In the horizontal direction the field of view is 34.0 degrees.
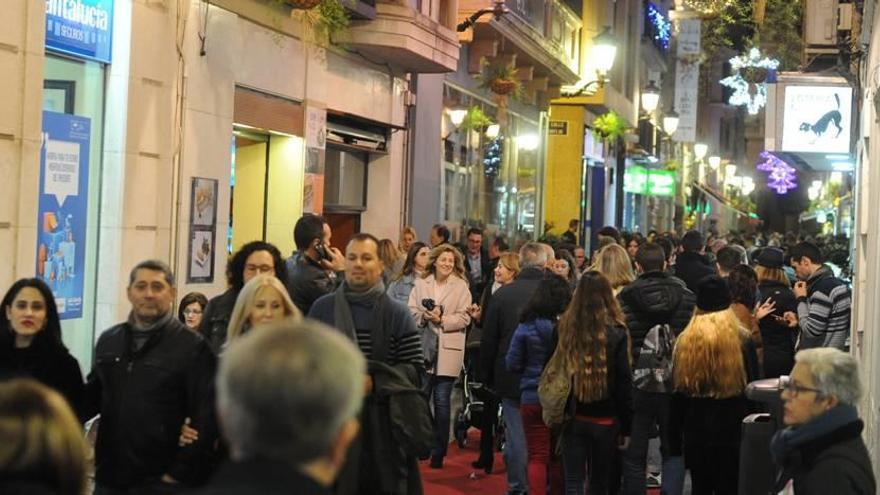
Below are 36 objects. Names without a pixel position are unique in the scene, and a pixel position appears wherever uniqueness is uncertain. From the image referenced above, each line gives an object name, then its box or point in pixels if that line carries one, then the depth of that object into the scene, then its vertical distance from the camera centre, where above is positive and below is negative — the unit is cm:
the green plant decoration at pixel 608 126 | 3619 +374
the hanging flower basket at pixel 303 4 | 1558 +280
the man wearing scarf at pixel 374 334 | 728 -37
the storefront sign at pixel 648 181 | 4575 +305
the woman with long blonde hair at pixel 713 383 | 991 -73
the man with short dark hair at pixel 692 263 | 1583 +16
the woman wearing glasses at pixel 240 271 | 790 -7
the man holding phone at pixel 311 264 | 983 -1
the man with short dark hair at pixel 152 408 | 636 -68
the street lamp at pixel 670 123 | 4066 +436
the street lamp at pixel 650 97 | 3500 +435
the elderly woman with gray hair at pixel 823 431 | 543 -58
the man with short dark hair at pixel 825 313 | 1283 -27
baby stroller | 1306 -126
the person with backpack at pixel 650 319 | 1055 -33
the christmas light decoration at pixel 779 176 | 3903 +310
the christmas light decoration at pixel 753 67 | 2277 +343
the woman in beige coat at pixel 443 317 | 1254 -43
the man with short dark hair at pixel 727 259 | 1460 +20
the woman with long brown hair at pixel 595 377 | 970 -70
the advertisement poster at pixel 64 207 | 1162 +37
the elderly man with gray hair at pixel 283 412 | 295 -31
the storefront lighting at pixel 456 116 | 2331 +247
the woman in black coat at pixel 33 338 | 693 -42
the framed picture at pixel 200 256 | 1434 +1
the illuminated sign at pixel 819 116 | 1644 +190
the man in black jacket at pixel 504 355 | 1123 -68
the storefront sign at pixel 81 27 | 1161 +189
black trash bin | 838 -99
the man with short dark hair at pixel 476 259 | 1817 +12
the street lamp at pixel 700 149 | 5194 +466
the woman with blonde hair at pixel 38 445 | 364 -50
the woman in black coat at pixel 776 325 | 1272 -40
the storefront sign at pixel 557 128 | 3456 +345
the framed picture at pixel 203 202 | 1438 +56
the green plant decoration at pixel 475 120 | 2441 +258
